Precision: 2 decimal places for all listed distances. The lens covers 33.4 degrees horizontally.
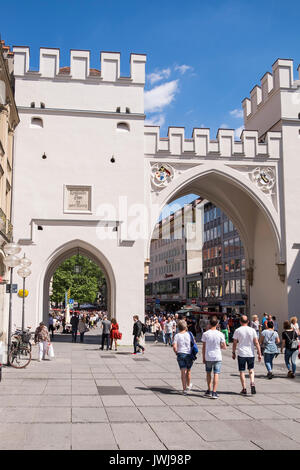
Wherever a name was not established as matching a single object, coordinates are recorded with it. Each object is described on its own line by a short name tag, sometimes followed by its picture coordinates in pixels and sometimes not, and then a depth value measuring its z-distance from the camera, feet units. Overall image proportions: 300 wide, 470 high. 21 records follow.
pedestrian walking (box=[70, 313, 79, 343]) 82.02
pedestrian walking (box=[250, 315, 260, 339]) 48.79
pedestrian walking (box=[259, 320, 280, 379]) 40.83
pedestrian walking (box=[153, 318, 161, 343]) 90.73
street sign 50.12
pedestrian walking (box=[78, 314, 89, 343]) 80.54
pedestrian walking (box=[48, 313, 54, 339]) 87.92
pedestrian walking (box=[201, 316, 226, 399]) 31.73
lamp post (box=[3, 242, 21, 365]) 48.06
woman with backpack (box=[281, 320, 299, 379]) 42.04
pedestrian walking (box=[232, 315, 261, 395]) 33.42
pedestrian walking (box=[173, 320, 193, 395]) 32.58
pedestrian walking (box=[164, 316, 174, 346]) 77.56
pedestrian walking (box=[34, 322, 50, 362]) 52.95
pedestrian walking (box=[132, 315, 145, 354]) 61.82
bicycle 45.91
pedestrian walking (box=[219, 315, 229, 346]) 74.13
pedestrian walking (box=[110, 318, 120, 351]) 65.92
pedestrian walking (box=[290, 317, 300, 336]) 43.89
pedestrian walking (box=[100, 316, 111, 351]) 67.10
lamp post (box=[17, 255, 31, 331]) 55.11
